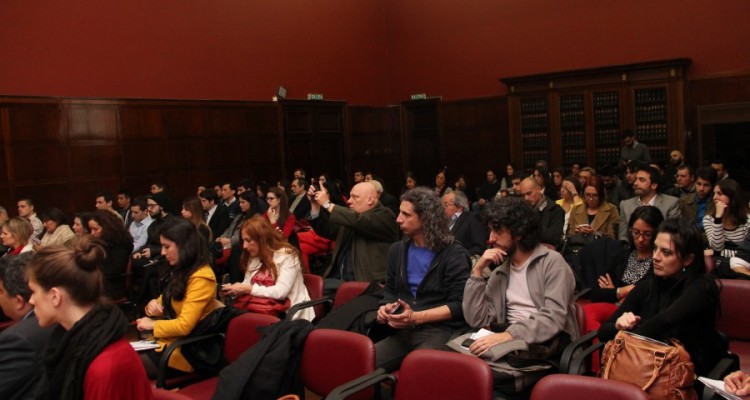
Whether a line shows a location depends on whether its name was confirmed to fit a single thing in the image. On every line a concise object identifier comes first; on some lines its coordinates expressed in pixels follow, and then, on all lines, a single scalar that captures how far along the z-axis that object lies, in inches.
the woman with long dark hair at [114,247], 241.3
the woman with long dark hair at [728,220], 189.3
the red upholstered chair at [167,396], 99.8
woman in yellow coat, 141.4
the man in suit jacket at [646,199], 213.9
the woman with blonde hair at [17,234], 250.7
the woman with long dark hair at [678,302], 113.1
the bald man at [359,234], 189.3
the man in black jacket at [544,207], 219.6
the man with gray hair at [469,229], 211.5
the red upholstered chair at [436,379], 103.7
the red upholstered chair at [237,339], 134.5
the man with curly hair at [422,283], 135.7
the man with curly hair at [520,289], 122.0
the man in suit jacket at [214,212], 322.0
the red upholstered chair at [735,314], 135.0
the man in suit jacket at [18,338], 94.6
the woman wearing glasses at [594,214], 222.4
